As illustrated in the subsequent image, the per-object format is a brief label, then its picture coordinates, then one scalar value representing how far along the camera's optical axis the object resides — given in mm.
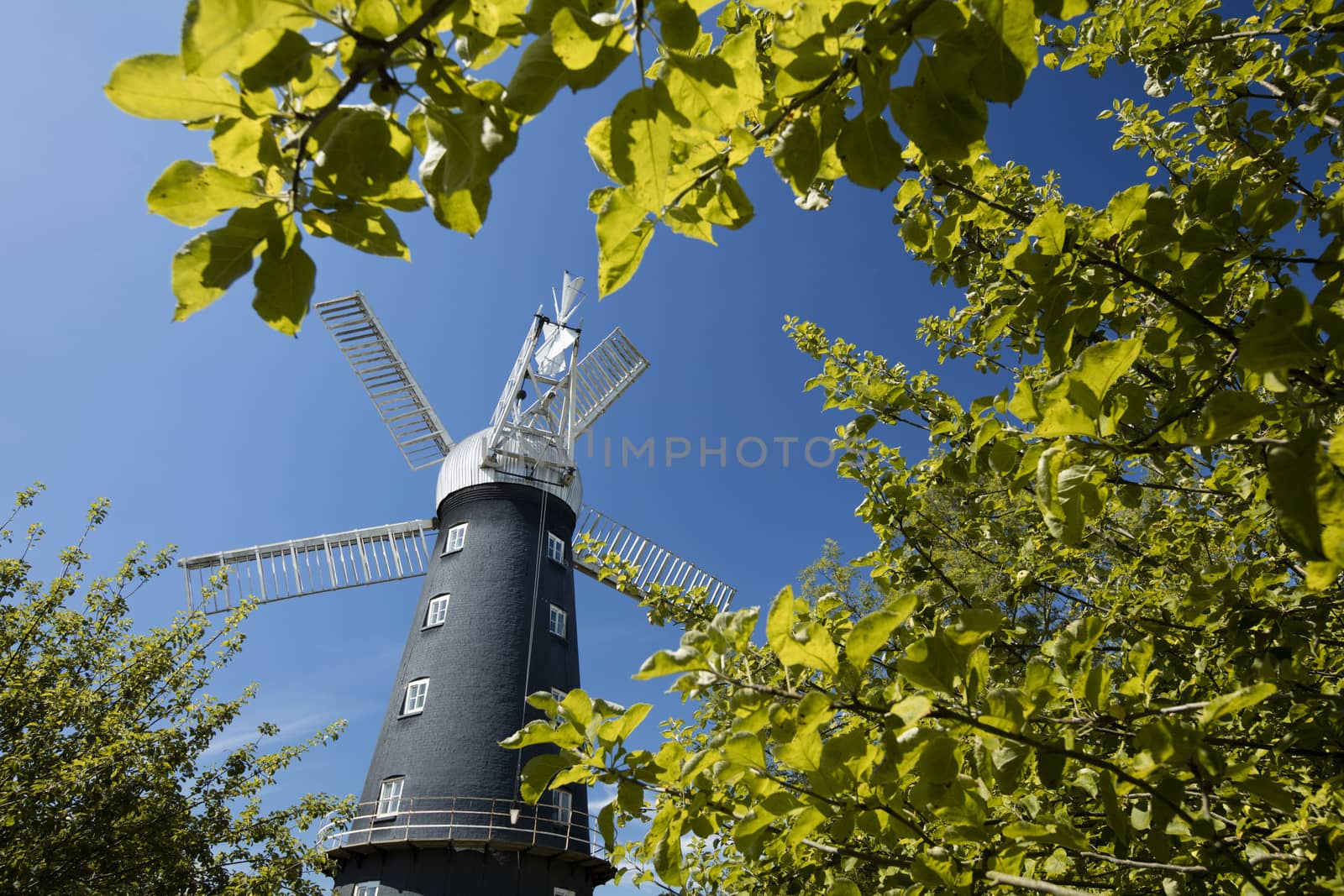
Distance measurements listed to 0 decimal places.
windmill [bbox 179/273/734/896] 13547
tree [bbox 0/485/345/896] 9000
